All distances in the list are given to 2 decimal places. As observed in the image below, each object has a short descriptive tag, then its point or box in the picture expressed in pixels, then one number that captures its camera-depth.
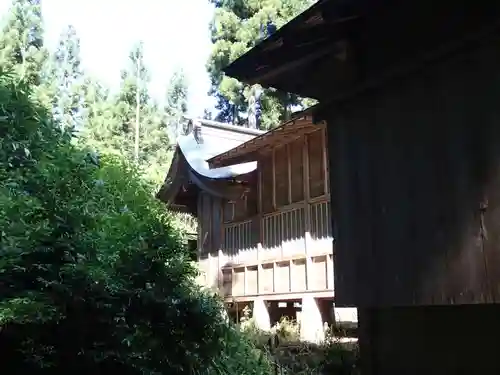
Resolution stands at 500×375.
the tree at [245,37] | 20.02
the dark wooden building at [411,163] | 3.16
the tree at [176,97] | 33.12
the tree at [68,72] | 29.53
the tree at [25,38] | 25.03
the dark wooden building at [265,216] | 10.77
